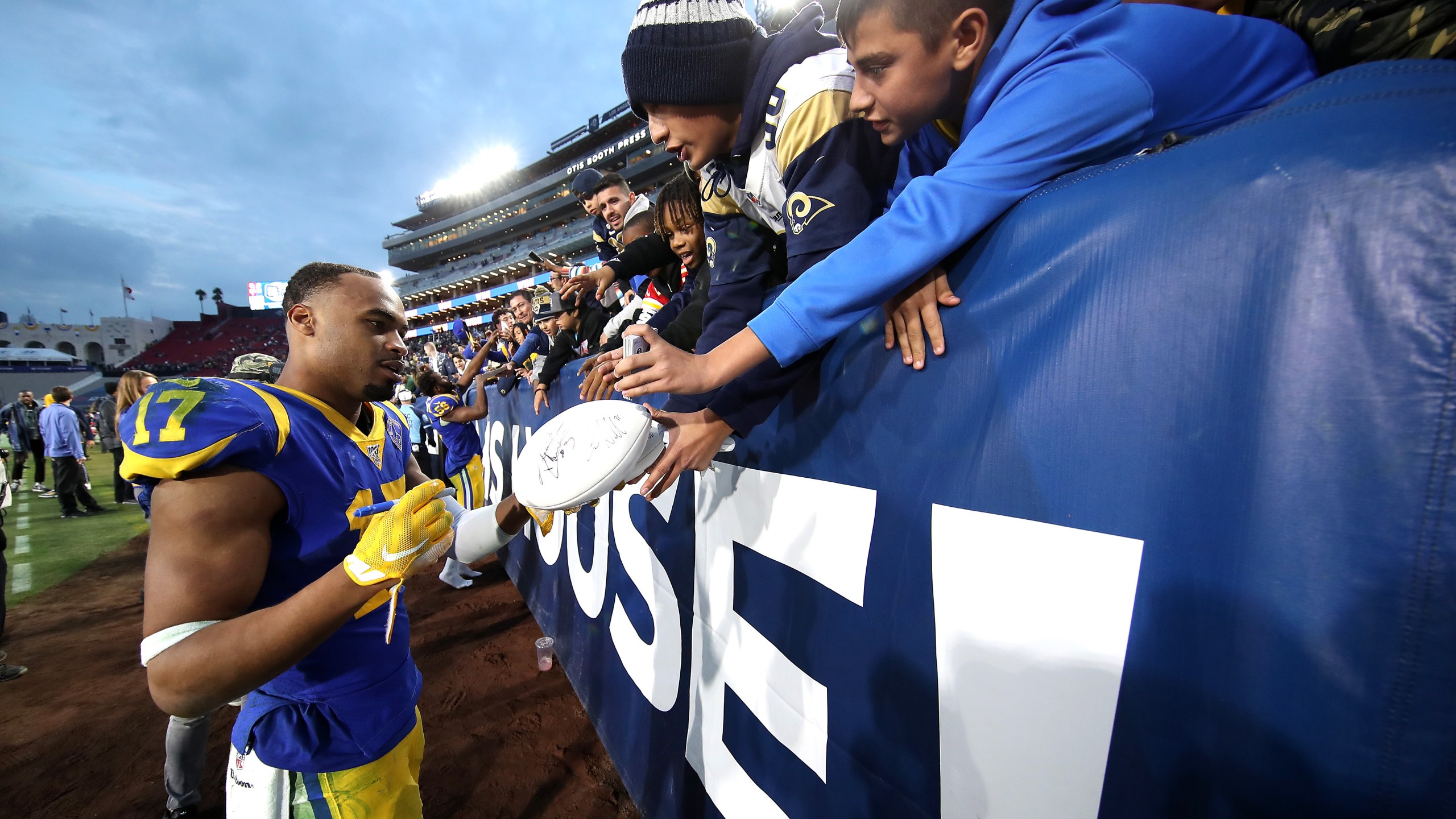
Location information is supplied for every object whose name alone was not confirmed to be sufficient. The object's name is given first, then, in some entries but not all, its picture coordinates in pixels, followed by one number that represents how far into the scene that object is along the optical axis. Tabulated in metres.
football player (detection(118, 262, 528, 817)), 1.17
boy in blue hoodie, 0.80
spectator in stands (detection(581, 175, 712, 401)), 2.20
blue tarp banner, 0.51
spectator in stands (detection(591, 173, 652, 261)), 3.86
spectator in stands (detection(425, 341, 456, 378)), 13.29
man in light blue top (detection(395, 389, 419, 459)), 7.76
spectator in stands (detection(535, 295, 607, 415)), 3.44
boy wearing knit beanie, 1.16
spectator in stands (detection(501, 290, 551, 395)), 4.75
